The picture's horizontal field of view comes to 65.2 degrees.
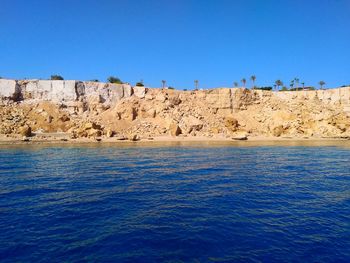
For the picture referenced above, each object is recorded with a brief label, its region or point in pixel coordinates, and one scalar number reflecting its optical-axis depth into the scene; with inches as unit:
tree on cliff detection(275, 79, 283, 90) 3747.0
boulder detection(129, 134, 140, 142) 1939.5
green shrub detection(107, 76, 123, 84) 3030.0
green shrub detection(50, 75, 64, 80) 2870.6
